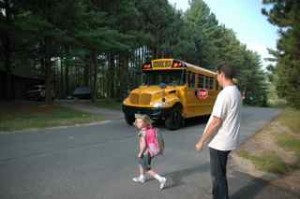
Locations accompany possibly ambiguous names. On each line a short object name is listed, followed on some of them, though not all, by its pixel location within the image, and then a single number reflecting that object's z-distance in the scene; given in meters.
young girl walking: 3.71
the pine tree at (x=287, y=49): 7.52
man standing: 2.93
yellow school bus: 8.87
